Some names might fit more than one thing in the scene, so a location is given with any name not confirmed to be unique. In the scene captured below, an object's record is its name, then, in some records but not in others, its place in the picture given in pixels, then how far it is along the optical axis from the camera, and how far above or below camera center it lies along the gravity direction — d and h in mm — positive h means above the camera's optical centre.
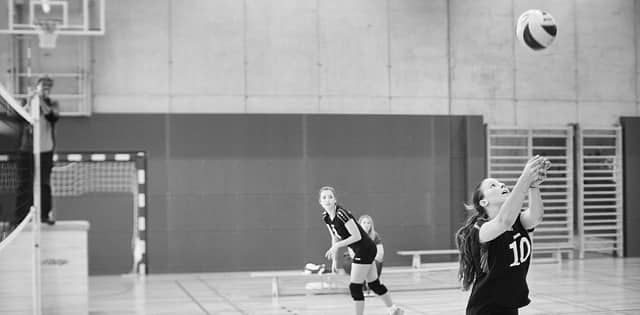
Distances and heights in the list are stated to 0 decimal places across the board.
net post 10047 -691
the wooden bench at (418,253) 17797 -2299
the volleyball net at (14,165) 7586 -118
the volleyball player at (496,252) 5063 -662
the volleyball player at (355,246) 10586 -1256
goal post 17375 -536
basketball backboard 15094 +2810
